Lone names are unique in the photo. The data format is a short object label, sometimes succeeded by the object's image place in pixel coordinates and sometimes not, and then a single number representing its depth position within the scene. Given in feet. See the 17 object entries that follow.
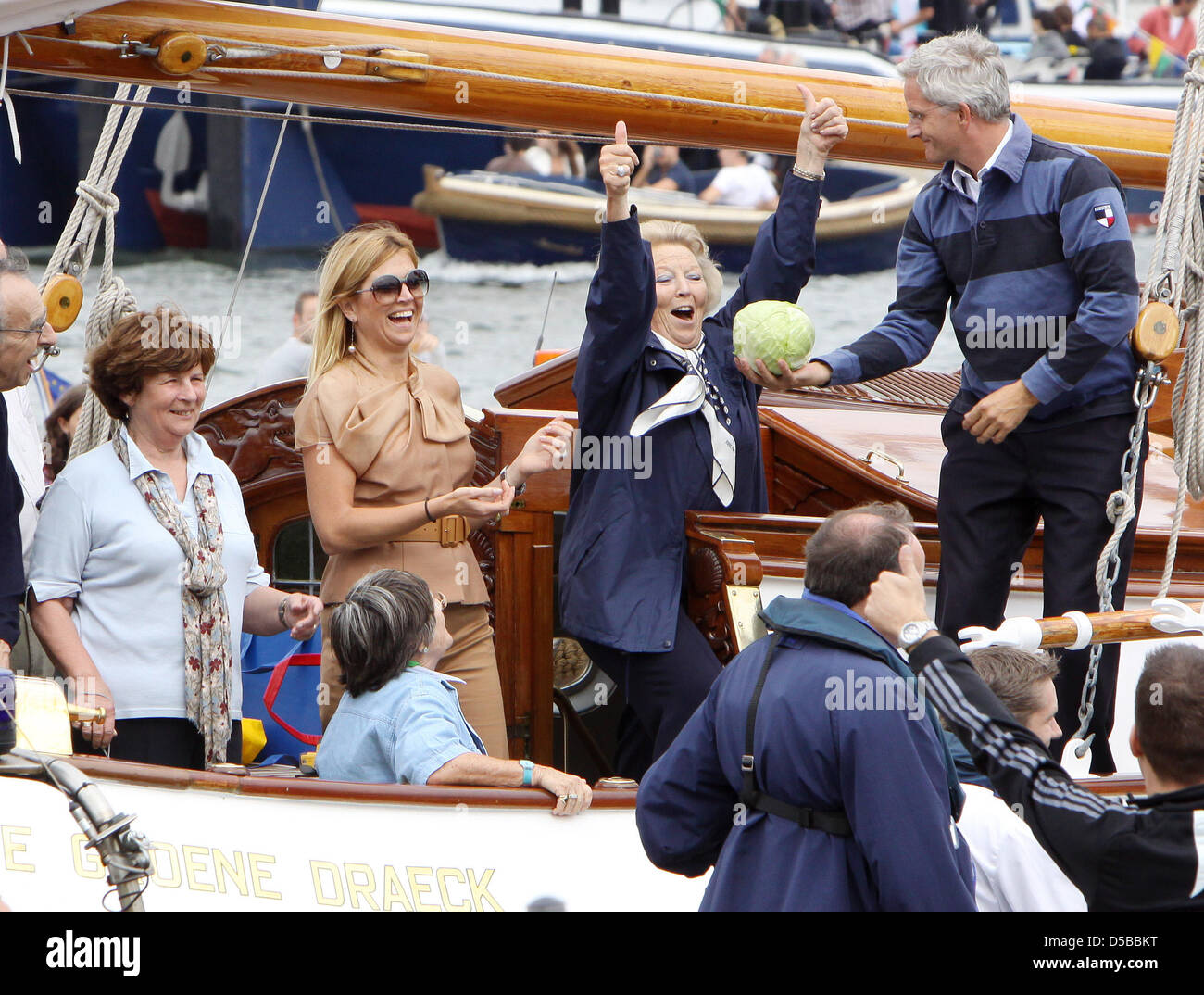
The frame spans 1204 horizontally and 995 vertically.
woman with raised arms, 22.98
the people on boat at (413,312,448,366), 26.40
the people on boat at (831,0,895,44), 125.18
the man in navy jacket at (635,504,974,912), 15.26
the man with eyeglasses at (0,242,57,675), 20.75
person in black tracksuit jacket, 15.19
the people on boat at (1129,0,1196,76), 120.06
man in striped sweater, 22.76
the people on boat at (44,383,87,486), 30.04
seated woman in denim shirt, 20.26
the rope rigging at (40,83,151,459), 25.84
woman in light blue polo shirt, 21.50
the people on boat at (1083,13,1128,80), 123.85
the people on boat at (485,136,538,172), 116.47
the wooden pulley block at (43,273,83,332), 24.86
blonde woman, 23.22
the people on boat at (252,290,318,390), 43.37
